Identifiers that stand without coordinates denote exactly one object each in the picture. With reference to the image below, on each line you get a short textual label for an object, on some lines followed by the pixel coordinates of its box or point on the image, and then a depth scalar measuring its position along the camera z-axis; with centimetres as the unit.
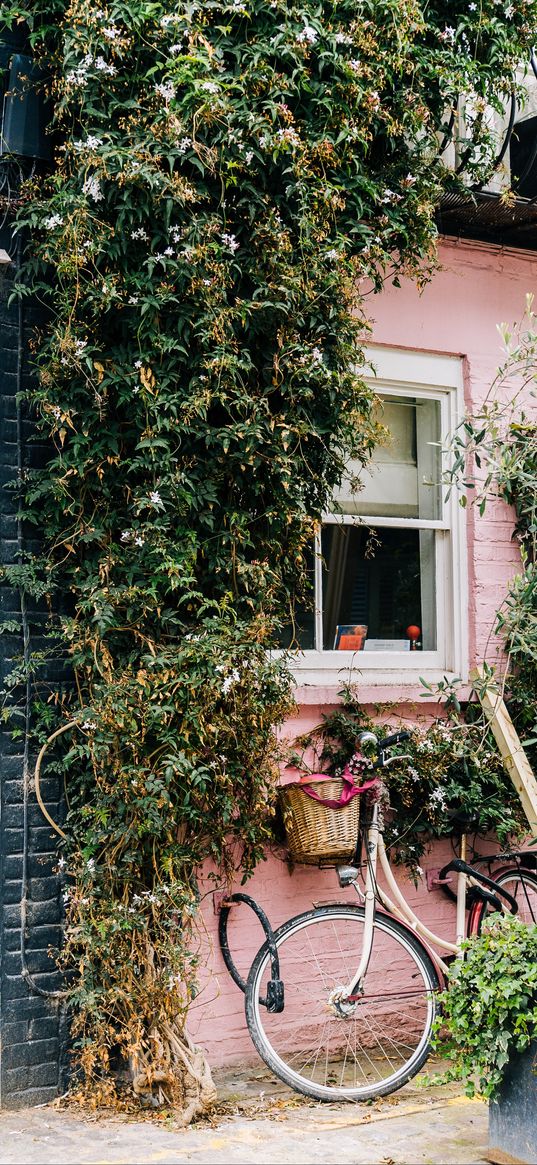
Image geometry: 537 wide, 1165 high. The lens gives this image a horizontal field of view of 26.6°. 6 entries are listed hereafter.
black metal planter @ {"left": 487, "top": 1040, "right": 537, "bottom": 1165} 416
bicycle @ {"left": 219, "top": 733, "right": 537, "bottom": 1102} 507
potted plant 416
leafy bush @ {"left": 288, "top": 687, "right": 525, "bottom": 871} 574
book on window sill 611
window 615
